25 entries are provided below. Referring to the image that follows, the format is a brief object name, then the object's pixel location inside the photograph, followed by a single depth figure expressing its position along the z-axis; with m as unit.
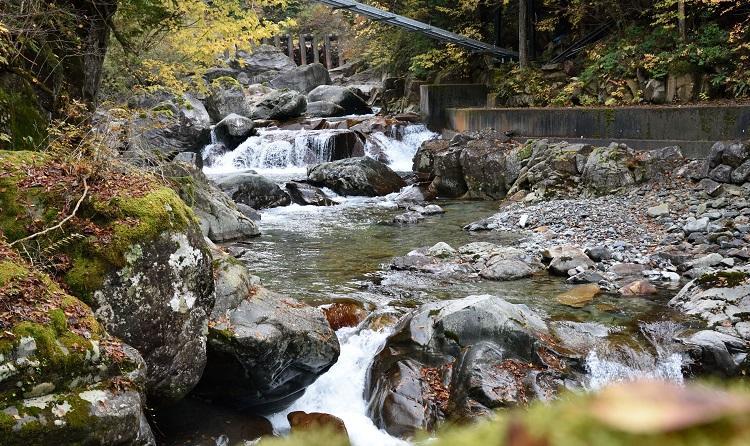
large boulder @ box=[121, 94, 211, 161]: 19.39
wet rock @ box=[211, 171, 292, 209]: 16.52
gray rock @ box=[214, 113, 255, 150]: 23.98
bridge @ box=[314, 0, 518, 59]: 20.83
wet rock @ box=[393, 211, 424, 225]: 14.54
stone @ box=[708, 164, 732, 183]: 12.19
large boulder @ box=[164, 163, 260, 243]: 12.40
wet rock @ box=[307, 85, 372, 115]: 31.53
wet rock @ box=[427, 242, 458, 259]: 10.95
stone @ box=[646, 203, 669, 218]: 11.99
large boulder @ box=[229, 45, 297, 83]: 43.44
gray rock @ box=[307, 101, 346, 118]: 29.67
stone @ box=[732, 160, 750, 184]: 11.87
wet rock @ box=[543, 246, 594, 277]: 9.61
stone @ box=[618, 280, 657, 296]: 8.49
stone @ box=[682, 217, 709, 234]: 10.51
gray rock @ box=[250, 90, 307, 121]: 28.27
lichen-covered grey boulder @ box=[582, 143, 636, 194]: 14.49
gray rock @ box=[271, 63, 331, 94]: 39.72
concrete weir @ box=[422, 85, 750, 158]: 13.82
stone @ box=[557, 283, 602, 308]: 8.31
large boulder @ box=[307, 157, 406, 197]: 18.22
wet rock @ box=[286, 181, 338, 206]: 17.34
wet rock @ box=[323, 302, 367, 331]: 7.75
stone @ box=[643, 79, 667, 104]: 16.39
